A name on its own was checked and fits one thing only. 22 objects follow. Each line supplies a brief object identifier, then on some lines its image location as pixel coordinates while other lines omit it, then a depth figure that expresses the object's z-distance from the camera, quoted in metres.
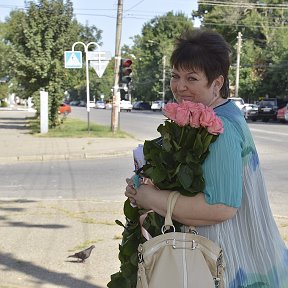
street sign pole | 19.92
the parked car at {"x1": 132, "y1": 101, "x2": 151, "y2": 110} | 81.50
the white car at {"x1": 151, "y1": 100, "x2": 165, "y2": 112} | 71.39
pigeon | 4.73
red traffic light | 21.35
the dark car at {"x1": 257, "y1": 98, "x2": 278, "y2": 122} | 40.44
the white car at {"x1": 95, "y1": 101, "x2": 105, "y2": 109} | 86.66
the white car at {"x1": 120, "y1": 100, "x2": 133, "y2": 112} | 67.56
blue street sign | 19.88
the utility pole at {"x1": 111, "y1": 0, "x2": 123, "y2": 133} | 21.53
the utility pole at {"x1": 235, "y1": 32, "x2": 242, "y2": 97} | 47.51
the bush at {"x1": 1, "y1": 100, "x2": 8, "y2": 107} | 86.97
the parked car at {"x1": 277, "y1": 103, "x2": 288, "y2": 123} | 36.52
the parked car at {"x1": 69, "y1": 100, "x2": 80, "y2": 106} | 129.10
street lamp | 74.97
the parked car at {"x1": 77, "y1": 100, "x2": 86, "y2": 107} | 117.74
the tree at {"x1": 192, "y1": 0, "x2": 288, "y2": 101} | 50.84
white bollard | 21.58
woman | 1.71
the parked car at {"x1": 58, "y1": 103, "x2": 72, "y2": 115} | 35.95
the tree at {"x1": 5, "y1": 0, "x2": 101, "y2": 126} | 22.67
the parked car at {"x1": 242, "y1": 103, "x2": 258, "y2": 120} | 41.22
